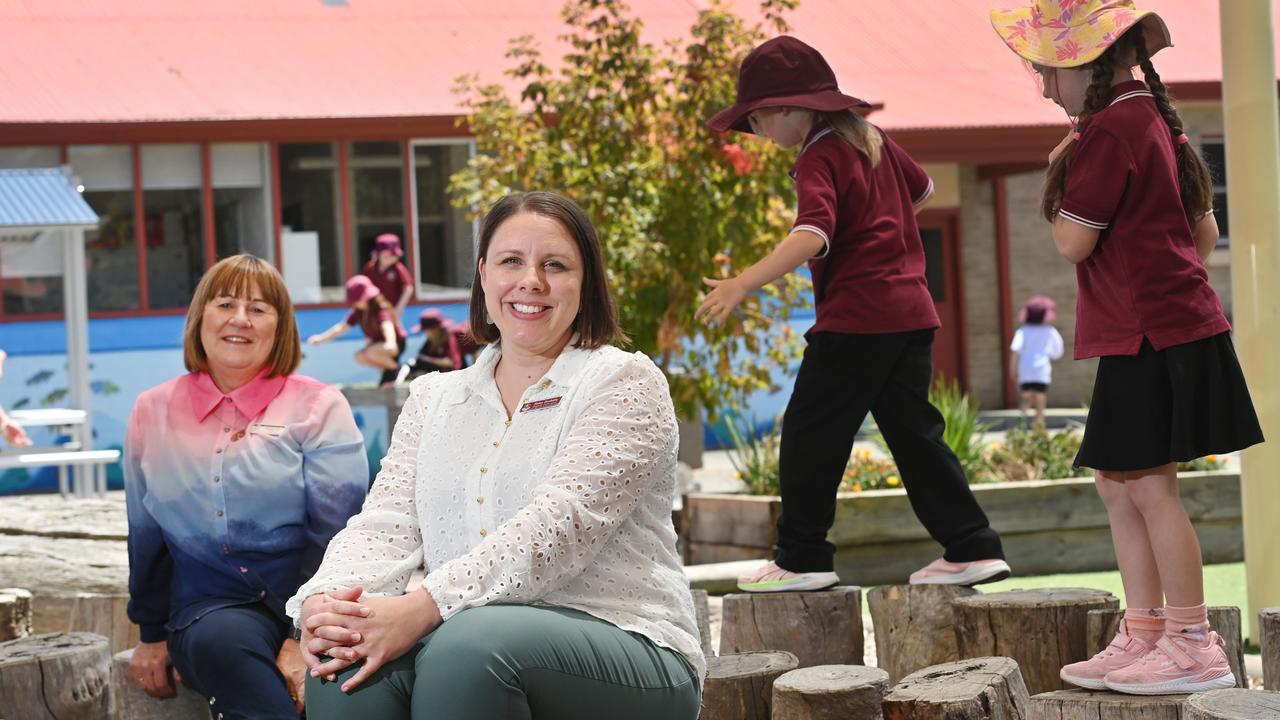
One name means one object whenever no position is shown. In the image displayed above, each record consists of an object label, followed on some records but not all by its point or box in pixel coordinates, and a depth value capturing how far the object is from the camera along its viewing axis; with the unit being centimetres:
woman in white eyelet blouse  272
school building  1399
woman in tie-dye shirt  378
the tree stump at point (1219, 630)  387
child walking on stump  448
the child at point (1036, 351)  1519
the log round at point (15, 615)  487
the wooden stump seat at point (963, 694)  307
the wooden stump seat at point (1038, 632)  401
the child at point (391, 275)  1334
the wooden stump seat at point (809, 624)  440
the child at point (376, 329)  1261
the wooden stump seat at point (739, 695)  371
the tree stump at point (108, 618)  481
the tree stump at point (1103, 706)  330
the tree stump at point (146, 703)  394
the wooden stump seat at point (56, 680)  389
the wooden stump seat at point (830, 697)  341
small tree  933
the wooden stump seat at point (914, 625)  446
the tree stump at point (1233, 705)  280
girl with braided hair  342
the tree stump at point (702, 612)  449
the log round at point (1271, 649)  366
